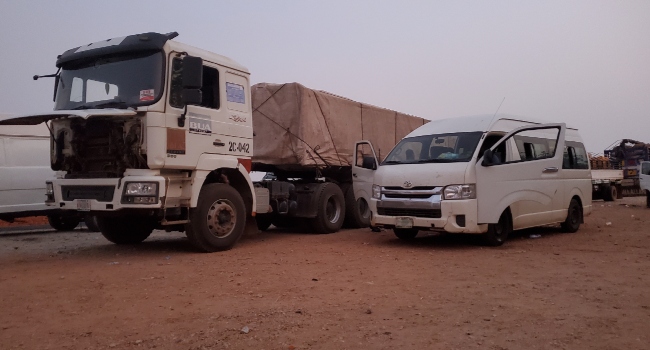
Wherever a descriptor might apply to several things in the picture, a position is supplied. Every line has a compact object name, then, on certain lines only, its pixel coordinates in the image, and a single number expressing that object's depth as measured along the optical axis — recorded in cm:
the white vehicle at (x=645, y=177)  1888
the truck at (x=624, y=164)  2480
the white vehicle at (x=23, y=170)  1166
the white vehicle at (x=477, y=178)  855
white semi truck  763
